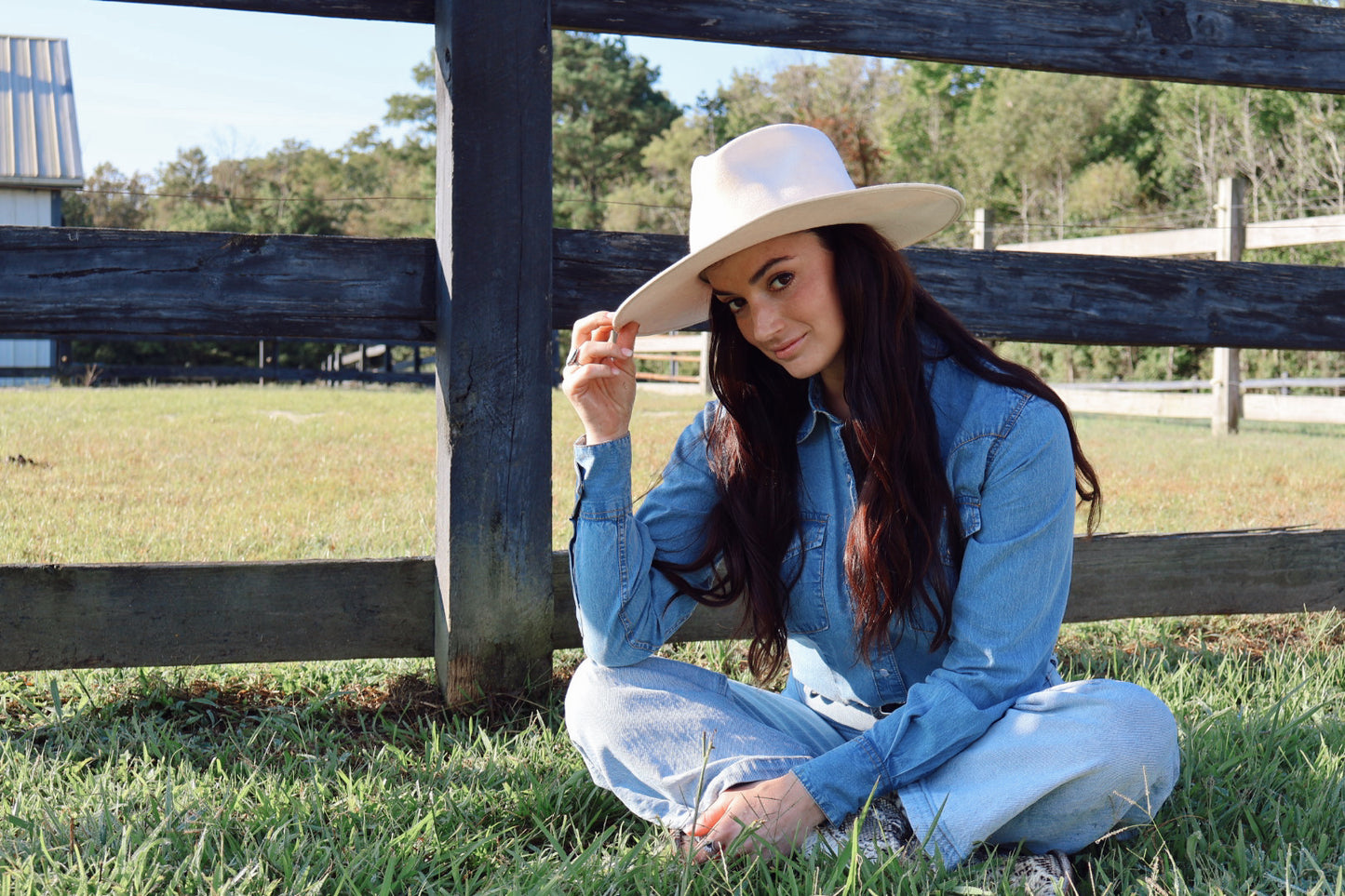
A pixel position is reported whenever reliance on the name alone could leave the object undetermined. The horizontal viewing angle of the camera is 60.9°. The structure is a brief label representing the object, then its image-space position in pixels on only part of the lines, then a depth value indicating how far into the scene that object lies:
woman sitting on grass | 1.81
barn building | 16.44
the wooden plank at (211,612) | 2.43
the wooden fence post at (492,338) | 2.41
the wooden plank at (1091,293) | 2.59
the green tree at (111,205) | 23.77
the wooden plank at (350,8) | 2.35
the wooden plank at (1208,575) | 2.92
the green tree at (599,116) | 28.36
